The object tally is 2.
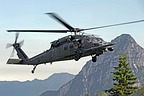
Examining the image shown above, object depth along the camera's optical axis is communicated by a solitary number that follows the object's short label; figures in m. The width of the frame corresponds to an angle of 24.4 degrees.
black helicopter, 38.09
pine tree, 101.69
